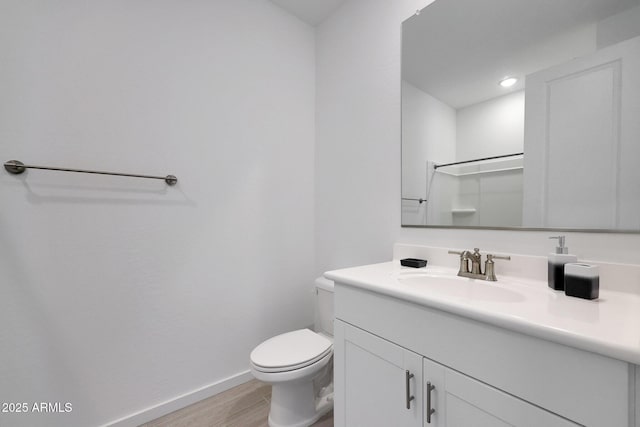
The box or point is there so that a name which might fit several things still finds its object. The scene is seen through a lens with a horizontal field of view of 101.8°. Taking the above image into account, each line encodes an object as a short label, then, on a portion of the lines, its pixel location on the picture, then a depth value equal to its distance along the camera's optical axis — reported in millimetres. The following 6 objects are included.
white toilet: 1169
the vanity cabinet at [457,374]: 498
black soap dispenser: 808
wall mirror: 838
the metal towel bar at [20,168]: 1016
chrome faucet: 985
